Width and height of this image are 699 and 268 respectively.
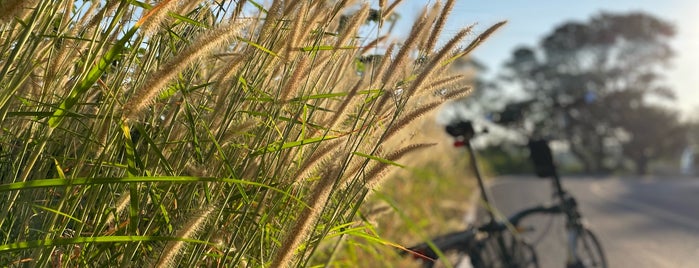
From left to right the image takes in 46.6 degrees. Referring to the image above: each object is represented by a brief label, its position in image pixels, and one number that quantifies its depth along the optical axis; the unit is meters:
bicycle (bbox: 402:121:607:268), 4.13
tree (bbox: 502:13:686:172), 44.19
